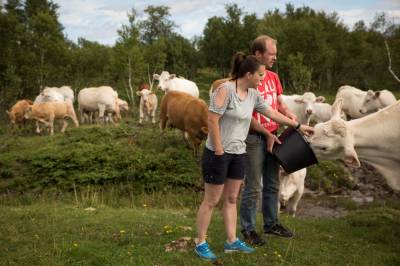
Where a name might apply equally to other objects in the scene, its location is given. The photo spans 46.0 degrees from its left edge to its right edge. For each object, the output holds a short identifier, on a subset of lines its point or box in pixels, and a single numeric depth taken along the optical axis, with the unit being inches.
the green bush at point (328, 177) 539.5
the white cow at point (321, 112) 678.5
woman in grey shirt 184.7
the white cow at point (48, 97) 857.5
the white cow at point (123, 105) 969.1
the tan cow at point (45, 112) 690.8
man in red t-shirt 208.4
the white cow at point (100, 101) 793.6
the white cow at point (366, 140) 234.1
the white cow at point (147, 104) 725.9
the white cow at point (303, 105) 588.4
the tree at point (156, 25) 2453.2
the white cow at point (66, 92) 1018.4
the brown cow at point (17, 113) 745.0
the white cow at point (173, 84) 740.6
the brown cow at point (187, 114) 494.6
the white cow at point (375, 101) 677.3
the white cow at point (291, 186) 328.2
